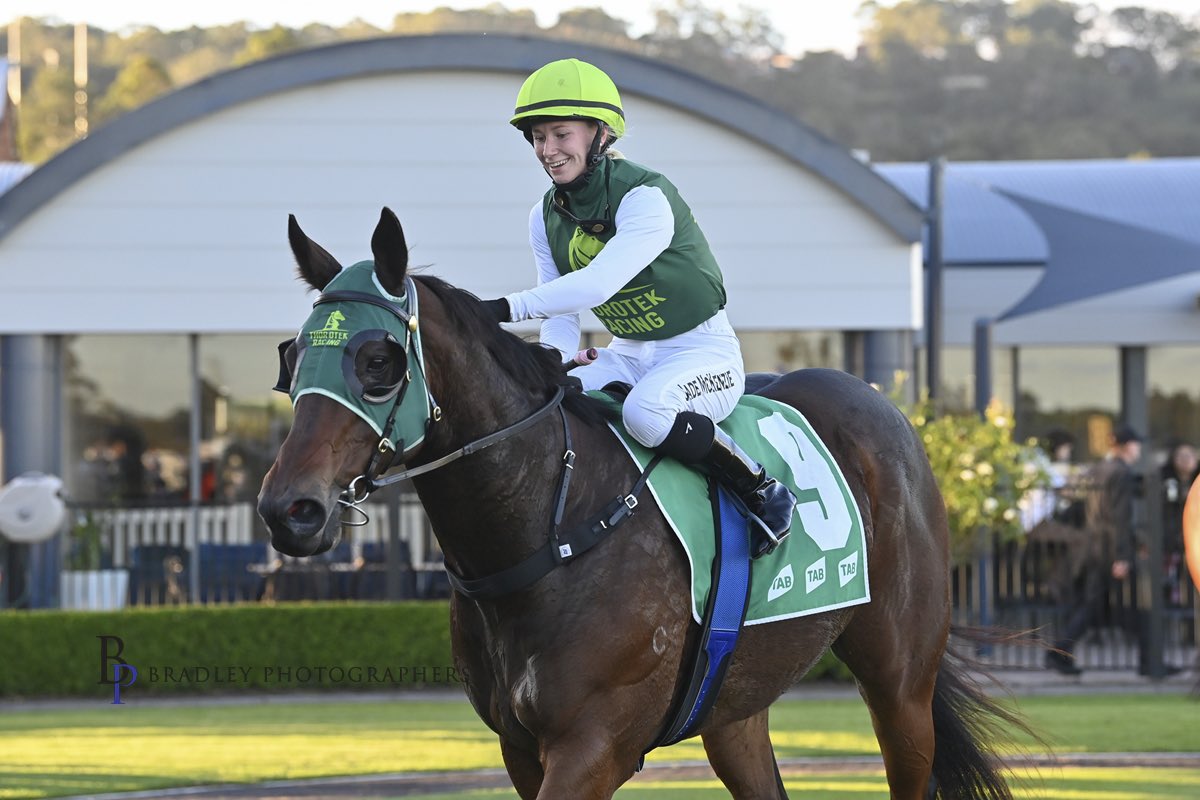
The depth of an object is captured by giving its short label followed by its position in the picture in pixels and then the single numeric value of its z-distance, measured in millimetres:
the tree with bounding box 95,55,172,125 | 65812
